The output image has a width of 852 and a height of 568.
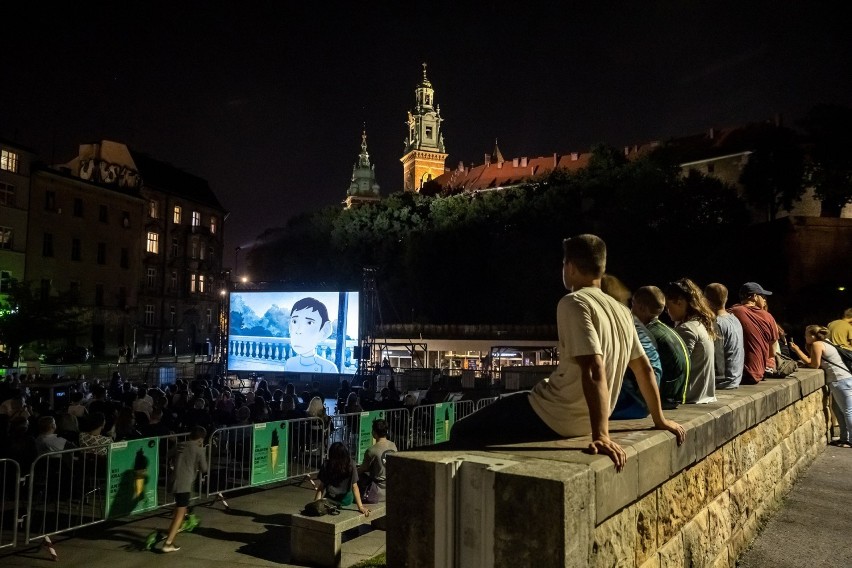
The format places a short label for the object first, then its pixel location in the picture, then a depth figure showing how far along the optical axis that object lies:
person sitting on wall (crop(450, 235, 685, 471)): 2.96
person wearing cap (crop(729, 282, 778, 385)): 7.34
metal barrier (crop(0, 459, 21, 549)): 6.39
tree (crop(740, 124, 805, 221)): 49.56
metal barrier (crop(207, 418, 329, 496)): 9.86
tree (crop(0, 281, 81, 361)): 32.19
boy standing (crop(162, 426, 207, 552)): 7.02
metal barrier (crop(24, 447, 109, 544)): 7.87
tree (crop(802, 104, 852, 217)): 45.59
